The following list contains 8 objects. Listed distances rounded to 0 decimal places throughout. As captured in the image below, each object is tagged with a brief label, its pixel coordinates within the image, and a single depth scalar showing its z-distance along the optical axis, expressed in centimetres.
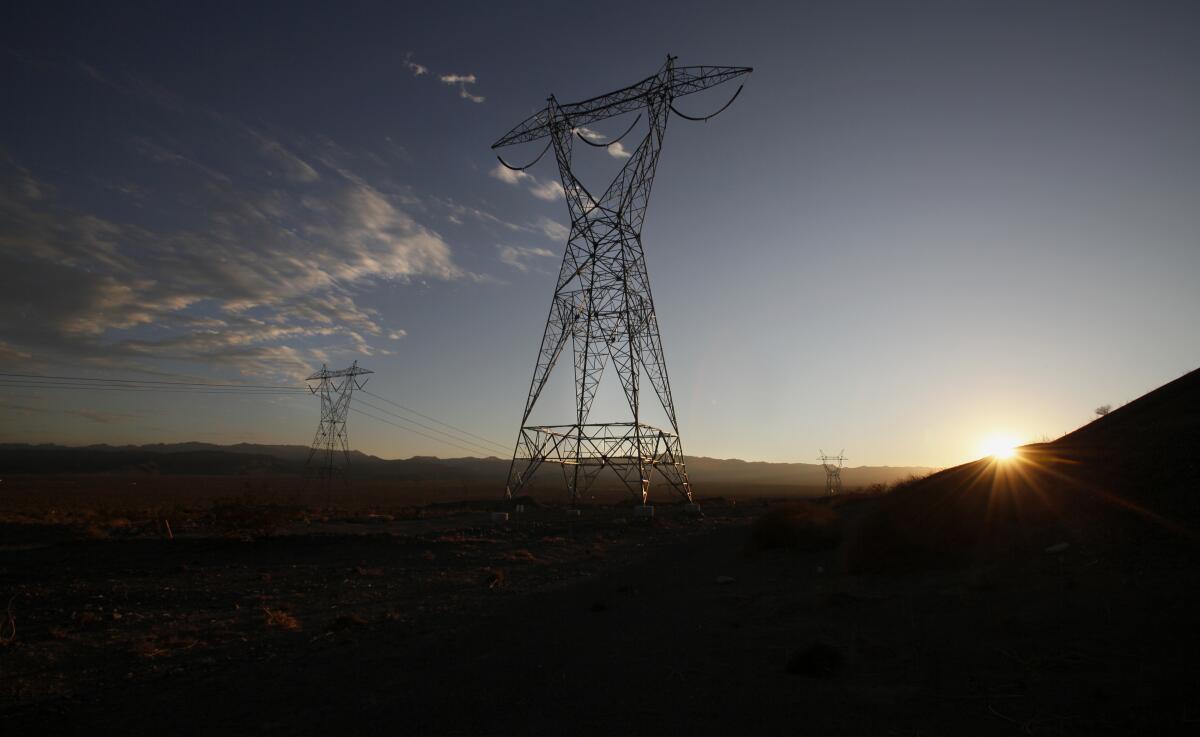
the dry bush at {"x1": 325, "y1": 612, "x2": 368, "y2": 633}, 989
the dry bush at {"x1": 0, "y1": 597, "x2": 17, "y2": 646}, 909
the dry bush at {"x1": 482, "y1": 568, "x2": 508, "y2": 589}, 1376
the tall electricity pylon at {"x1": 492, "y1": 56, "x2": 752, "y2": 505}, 2906
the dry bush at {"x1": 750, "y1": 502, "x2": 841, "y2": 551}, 1530
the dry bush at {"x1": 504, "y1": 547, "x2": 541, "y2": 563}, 1769
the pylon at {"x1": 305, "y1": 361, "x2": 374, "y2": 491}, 5428
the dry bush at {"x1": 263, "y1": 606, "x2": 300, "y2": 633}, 1020
